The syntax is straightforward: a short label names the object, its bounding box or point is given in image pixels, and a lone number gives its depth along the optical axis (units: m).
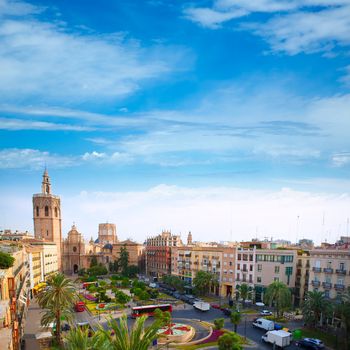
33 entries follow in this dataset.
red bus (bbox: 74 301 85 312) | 67.25
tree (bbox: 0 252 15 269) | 36.78
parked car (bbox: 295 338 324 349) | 45.83
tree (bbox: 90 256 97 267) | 139.20
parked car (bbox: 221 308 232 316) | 63.72
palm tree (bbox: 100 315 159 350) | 17.56
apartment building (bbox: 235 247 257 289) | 78.25
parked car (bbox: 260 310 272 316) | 64.31
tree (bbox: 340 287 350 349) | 43.88
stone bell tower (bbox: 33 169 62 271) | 125.44
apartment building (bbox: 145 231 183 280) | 117.81
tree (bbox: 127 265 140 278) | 121.44
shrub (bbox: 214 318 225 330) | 48.06
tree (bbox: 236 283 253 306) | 71.88
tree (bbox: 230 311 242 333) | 47.19
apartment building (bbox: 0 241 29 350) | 28.27
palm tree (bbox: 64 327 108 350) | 20.38
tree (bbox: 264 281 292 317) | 57.66
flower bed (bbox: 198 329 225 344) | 48.20
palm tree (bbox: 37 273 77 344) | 38.25
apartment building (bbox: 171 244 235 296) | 84.69
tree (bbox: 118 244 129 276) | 125.56
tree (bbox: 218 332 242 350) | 35.16
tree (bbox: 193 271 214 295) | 81.50
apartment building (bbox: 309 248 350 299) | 57.38
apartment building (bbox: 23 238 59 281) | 96.56
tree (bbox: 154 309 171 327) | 48.46
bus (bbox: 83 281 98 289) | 95.02
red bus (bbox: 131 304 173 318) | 60.56
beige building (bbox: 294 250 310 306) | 72.38
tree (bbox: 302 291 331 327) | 50.03
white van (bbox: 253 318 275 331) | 52.53
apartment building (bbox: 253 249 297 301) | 73.12
